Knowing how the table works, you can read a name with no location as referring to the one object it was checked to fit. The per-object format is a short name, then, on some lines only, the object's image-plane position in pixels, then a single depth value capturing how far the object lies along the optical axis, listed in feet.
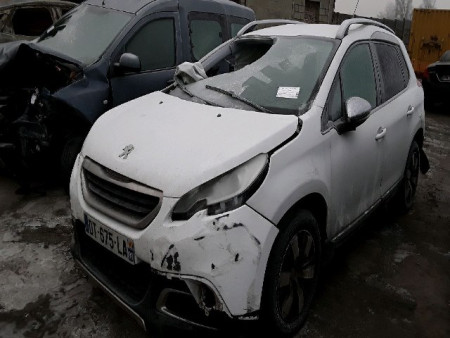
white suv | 6.52
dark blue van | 13.12
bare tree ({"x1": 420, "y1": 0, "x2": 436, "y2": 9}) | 213.79
